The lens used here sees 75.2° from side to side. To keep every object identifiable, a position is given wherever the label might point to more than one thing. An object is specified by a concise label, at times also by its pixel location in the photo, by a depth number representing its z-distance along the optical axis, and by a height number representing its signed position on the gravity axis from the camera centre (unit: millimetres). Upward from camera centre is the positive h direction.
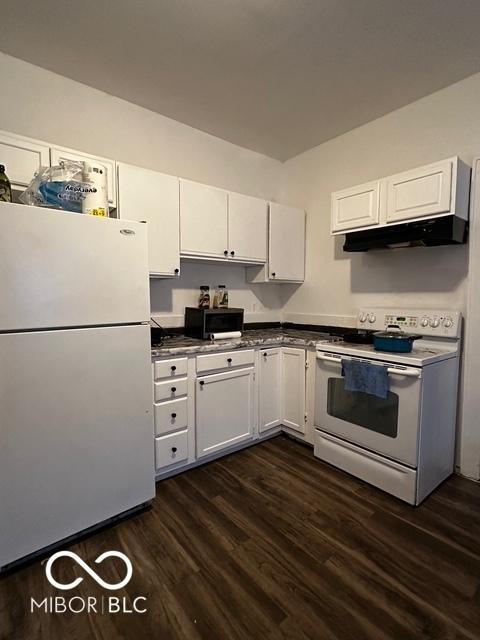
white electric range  1795 -717
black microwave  2348 -181
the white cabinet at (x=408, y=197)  1863 +673
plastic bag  1510 +535
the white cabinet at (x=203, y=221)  2303 +595
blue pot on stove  1950 -269
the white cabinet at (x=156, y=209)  2021 +601
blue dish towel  1871 -488
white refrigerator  1340 -372
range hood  1897 +428
